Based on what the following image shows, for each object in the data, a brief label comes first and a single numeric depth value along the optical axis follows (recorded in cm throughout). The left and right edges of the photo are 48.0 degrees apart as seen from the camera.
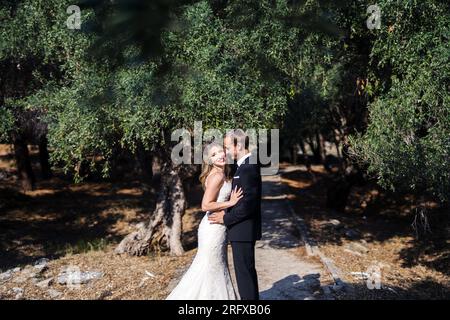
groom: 528
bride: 556
